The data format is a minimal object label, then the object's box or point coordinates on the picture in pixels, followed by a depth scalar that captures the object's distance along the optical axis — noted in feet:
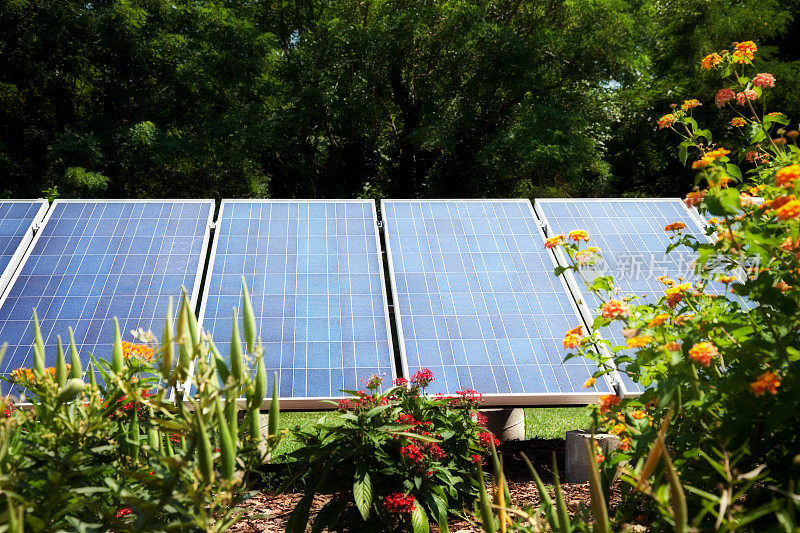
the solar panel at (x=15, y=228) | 21.69
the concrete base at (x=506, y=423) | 27.12
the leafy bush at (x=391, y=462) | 13.87
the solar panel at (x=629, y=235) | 22.27
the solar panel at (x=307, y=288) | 18.52
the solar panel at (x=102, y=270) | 19.52
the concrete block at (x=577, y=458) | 18.39
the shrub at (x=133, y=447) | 7.37
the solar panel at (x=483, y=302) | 18.38
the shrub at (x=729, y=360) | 9.37
